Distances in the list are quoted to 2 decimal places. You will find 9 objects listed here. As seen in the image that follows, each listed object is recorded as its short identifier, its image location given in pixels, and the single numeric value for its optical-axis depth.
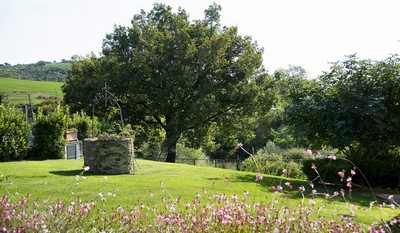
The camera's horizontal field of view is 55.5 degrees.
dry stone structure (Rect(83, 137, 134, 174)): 10.77
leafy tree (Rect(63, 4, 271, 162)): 19.70
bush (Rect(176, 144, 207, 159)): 26.57
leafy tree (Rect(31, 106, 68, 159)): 15.73
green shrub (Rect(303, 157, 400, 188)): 11.27
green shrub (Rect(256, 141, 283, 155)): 30.72
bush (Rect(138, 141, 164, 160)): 25.72
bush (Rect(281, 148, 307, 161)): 26.08
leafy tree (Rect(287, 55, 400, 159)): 11.06
